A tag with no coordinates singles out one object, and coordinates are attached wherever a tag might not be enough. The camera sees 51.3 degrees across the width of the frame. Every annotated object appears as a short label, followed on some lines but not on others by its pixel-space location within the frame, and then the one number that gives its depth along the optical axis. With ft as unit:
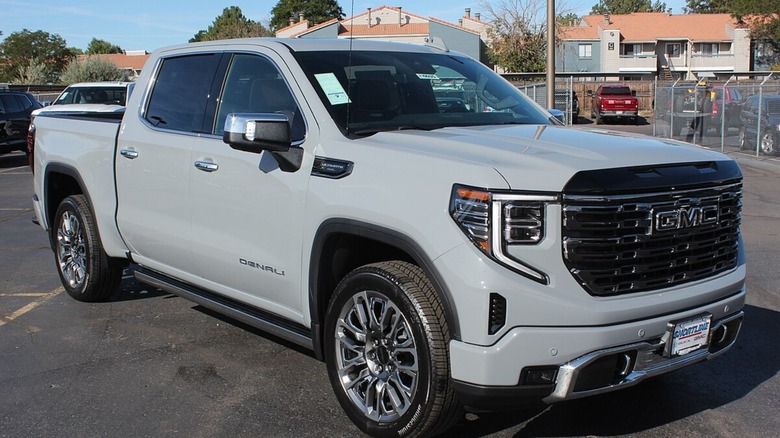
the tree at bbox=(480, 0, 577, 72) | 181.79
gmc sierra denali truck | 11.02
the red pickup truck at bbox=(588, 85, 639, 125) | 127.75
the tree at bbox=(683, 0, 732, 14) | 343.18
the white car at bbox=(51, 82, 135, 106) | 65.21
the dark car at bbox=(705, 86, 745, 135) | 70.44
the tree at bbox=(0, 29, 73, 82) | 274.57
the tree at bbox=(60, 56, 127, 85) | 156.32
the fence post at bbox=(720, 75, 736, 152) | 65.41
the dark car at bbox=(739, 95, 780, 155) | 60.85
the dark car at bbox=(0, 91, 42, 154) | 68.95
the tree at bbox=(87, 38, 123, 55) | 431.02
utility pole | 50.08
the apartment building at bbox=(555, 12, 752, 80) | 248.32
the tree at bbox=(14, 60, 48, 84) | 183.01
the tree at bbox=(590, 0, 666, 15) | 396.98
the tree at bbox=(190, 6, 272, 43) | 138.08
